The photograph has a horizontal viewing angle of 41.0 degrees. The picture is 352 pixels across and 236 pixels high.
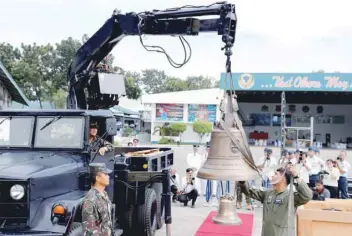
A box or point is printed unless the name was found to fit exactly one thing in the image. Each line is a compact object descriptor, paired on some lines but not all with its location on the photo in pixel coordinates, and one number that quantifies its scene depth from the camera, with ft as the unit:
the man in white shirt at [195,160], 44.06
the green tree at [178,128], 130.82
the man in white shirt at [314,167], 37.91
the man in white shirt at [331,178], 37.27
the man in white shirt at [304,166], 37.73
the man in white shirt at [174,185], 39.50
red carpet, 23.80
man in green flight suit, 16.07
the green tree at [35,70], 133.90
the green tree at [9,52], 148.14
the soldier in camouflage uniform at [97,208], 15.30
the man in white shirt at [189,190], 39.17
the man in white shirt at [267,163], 36.29
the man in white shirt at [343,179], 37.37
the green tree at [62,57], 151.02
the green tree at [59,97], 120.59
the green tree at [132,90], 143.11
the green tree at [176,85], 236.63
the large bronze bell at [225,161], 15.57
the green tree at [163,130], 134.21
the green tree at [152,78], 385.13
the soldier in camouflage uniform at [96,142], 22.76
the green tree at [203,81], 314.35
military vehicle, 18.02
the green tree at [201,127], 127.65
